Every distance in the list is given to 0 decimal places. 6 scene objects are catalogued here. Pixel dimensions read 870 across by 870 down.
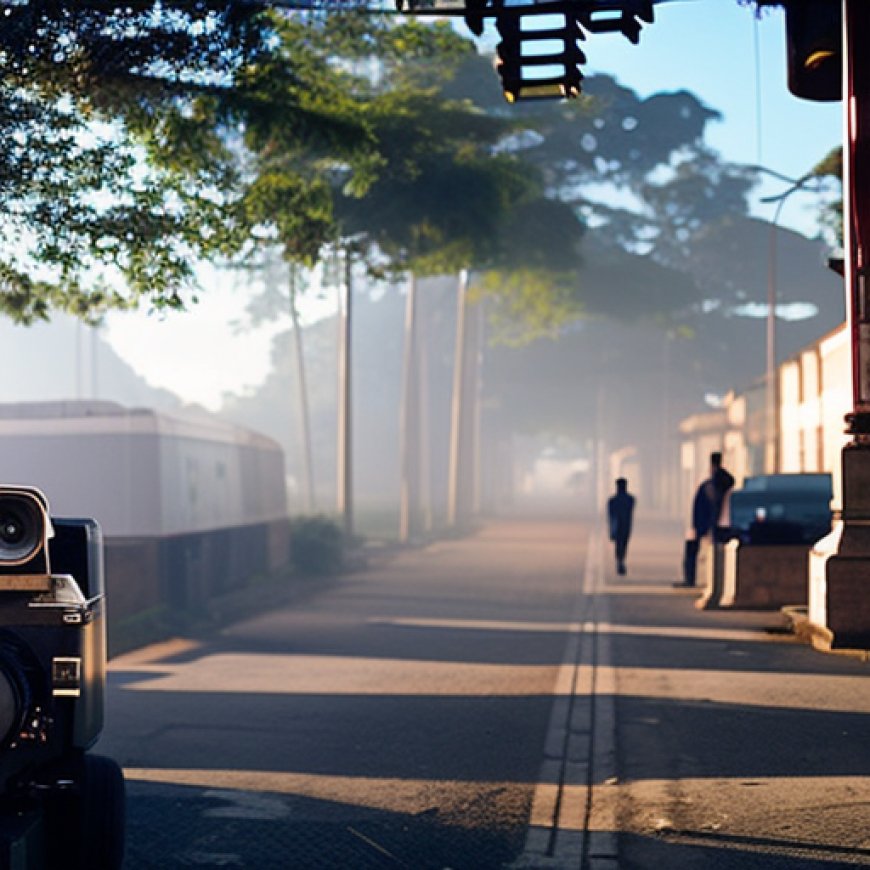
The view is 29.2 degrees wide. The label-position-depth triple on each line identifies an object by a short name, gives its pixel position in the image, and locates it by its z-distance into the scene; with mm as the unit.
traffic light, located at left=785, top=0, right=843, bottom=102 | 16438
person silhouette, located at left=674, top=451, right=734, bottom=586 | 23938
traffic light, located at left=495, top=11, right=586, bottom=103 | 11383
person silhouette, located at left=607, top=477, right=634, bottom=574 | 27938
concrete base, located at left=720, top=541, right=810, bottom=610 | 20281
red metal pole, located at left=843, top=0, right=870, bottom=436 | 15430
